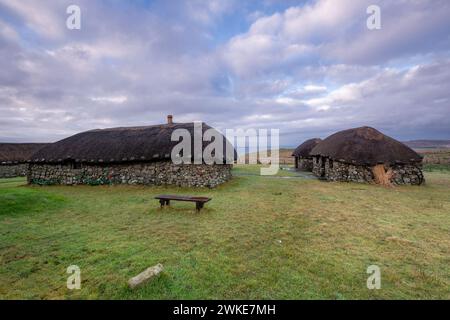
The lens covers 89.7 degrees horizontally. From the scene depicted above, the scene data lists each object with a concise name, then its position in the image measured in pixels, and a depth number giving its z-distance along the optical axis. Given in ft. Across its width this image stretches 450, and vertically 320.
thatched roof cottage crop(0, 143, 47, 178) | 89.71
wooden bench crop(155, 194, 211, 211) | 28.96
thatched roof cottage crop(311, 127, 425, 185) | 52.75
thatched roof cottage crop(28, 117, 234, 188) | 49.42
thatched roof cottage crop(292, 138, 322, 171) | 89.81
